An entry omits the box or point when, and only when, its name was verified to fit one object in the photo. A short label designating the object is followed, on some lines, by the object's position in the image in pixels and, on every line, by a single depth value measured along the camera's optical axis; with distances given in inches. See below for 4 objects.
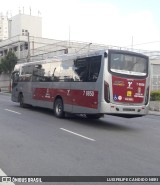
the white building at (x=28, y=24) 1857.2
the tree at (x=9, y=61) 1336.4
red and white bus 325.5
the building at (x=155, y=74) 983.7
